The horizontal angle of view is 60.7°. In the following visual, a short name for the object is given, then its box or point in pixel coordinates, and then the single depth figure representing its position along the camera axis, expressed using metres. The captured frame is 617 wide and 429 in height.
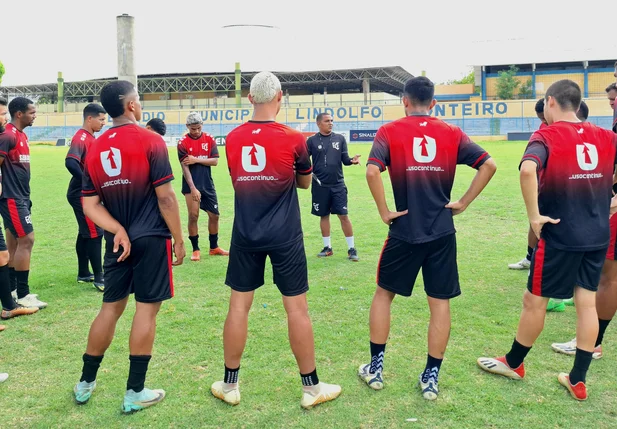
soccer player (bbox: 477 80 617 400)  3.98
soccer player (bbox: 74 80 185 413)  3.85
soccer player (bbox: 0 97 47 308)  6.12
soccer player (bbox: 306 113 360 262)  8.51
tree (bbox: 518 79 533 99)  58.09
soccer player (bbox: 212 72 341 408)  3.86
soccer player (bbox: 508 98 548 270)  6.78
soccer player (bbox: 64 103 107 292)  6.41
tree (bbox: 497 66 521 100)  57.83
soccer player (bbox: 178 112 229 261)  8.59
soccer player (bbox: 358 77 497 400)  3.99
